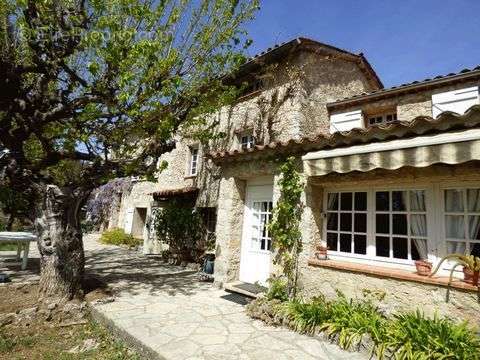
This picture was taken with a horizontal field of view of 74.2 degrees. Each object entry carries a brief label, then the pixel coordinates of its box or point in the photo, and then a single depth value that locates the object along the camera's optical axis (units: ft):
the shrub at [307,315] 20.74
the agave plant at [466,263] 17.30
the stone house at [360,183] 19.29
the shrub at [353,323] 18.24
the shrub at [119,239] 69.72
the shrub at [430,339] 15.14
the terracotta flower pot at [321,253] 25.23
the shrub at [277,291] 25.48
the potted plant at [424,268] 19.82
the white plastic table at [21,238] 35.24
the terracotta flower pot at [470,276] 17.79
